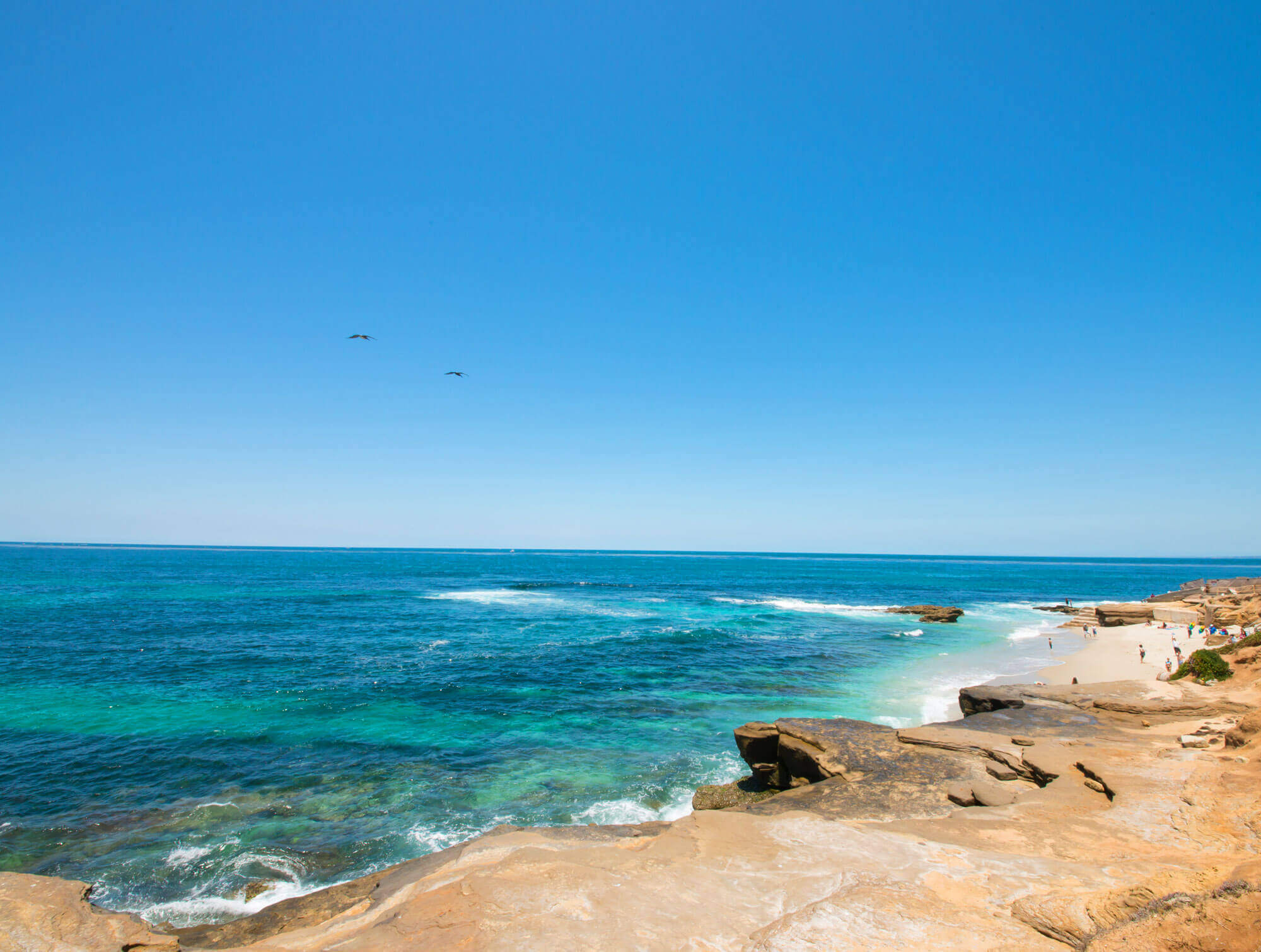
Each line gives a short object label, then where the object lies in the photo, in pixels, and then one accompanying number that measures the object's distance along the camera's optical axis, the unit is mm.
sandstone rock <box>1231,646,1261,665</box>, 22648
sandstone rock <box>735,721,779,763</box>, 16781
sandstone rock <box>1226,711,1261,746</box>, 13688
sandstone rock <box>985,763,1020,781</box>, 13711
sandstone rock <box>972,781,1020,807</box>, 12125
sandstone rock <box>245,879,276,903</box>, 12131
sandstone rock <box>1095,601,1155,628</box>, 51812
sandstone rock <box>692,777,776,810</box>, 15570
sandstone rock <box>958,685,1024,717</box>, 21141
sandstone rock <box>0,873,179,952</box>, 8578
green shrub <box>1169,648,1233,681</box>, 22625
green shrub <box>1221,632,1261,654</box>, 24688
